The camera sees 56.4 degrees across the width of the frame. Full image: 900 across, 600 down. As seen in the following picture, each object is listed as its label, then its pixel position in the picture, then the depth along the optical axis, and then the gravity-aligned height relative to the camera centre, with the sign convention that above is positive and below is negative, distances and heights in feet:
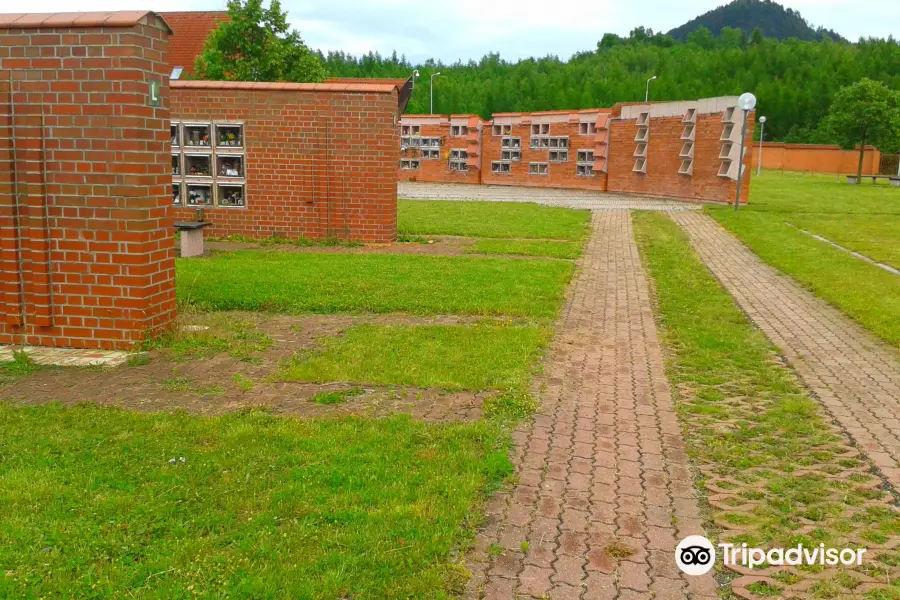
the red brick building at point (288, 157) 46.83 -0.66
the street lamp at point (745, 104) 80.94 +5.71
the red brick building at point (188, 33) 132.98 +17.38
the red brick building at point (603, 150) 91.76 +1.01
